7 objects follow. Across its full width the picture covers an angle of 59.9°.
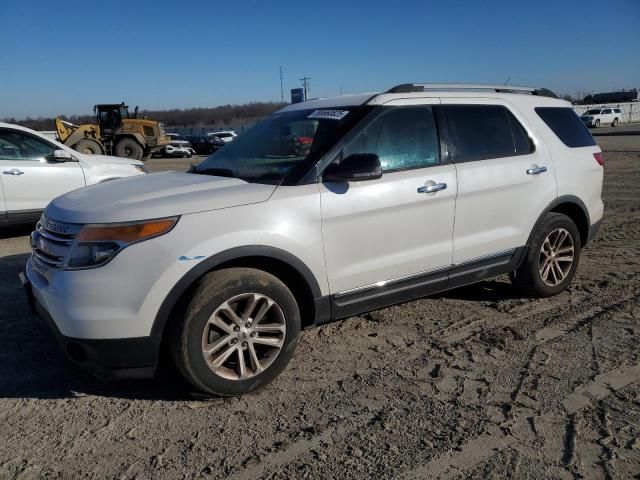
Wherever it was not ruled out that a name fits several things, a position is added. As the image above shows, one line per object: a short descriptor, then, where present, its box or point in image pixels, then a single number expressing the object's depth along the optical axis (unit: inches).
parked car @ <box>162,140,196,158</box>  1346.0
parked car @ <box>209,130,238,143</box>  1575.4
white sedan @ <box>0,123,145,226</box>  302.0
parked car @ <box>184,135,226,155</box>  1524.4
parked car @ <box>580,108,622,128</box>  1907.0
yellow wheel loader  1104.2
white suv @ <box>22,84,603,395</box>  118.9
